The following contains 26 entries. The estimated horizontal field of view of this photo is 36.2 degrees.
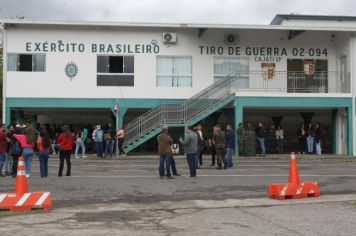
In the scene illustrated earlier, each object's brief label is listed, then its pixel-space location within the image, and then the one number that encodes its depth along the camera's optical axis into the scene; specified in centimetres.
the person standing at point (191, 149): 1649
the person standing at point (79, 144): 2647
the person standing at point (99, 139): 2650
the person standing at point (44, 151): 1652
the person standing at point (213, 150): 2029
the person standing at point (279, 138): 2997
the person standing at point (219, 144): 1911
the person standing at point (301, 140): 2935
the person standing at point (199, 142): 1946
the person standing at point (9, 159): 1719
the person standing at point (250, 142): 2703
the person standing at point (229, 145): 2014
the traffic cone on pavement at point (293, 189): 1183
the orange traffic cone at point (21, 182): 1045
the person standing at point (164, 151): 1612
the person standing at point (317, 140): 2923
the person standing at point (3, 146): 1673
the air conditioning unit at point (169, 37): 2958
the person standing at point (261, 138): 2761
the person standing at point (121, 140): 2672
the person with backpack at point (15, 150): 1655
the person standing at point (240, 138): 2487
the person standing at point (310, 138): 2939
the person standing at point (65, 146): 1662
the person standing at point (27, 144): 1641
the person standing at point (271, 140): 2983
